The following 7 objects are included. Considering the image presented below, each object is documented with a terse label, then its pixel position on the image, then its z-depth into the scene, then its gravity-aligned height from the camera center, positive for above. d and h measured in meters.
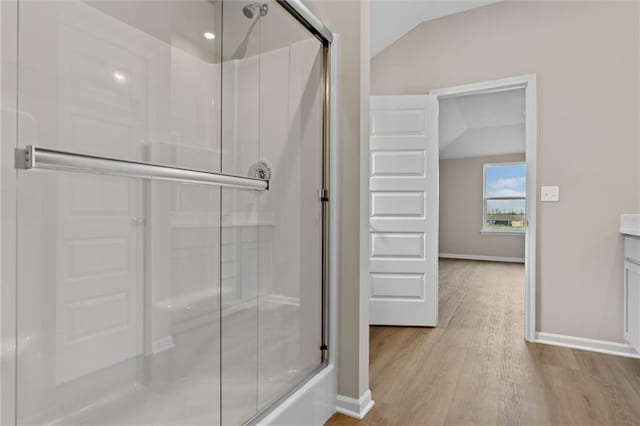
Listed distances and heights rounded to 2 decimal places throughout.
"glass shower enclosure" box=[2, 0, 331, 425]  1.00 -0.01
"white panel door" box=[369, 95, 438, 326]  3.13 +0.02
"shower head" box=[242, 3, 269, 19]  1.56 +0.86
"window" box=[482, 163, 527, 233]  7.54 +0.34
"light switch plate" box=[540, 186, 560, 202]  2.76 +0.16
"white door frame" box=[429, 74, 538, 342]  2.80 +0.07
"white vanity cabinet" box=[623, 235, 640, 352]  2.29 -0.49
